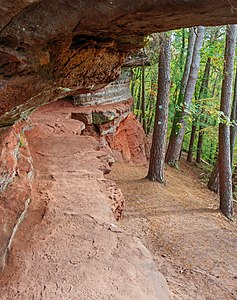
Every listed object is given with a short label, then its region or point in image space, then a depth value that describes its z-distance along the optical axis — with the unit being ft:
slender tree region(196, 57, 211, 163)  45.69
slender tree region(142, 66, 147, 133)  42.59
